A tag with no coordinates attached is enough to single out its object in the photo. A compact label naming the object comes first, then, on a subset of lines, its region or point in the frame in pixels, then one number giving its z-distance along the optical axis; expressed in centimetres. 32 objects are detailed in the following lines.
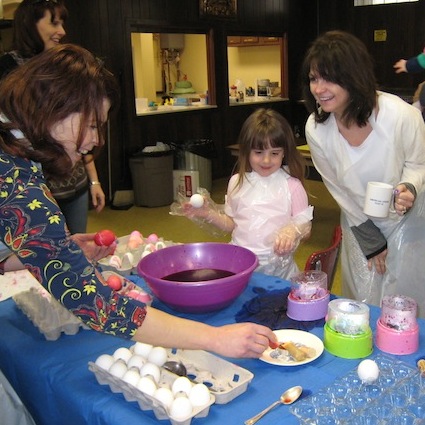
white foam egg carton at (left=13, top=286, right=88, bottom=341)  142
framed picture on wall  605
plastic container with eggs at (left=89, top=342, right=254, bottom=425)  105
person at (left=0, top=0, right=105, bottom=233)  225
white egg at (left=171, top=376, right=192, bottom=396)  109
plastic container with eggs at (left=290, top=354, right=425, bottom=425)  101
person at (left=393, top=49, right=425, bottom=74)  385
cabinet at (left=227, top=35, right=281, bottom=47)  730
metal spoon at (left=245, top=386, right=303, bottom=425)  104
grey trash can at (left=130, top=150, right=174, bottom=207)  546
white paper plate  123
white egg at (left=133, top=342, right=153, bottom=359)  126
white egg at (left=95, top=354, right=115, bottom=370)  118
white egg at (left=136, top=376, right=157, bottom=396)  108
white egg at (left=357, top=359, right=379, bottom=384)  111
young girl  209
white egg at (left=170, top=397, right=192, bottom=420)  101
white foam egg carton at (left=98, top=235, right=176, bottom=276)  192
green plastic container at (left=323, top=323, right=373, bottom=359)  124
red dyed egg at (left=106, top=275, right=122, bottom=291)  157
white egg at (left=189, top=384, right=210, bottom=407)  105
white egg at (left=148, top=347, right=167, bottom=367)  123
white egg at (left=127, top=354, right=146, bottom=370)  119
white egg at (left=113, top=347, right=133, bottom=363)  124
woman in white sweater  181
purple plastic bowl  144
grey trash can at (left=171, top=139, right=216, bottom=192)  581
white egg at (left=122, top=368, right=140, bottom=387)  111
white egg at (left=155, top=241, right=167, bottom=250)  204
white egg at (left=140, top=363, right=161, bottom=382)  115
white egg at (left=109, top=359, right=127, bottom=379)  114
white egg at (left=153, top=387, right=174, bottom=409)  105
